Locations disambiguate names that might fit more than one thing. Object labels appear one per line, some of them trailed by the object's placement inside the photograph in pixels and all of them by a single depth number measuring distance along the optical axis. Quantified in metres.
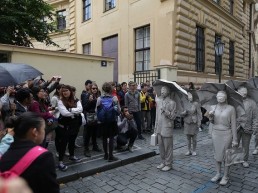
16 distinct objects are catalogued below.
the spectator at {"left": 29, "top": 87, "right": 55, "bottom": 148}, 3.56
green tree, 8.18
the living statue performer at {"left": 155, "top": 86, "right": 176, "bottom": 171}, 4.25
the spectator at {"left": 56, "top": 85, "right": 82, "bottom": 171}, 3.98
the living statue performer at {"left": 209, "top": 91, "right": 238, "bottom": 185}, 3.71
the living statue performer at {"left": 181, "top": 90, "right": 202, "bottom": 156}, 5.19
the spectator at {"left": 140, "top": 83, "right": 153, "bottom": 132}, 6.82
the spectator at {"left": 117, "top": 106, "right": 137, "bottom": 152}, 4.97
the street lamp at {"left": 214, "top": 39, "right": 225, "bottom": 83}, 9.45
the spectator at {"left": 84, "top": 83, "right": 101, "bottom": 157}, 4.77
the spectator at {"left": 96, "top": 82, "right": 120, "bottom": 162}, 4.41
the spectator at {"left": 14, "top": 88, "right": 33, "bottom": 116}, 3.23
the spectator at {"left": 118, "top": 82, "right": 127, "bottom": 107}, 6.68
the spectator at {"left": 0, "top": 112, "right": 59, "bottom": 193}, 1.51
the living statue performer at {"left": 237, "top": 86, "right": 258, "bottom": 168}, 4.53
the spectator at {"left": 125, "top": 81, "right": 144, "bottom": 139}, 6.22
